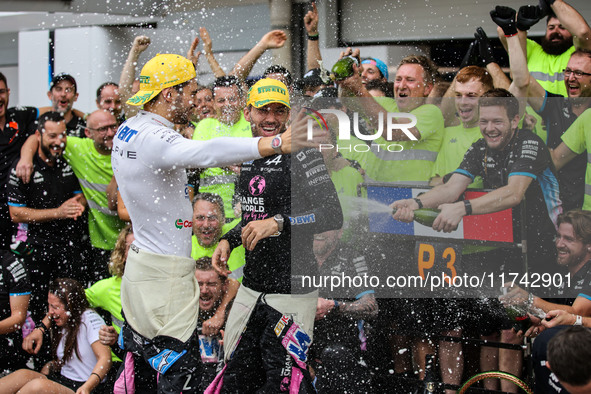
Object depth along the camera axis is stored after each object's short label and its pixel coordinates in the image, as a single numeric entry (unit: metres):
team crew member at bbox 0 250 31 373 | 5.48
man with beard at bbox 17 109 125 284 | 5.93
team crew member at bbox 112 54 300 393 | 3.84
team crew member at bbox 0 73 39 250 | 6.10
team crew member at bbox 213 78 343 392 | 4.08
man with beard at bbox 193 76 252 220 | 5.51
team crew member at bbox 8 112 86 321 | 5.85
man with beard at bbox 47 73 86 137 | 6.64
